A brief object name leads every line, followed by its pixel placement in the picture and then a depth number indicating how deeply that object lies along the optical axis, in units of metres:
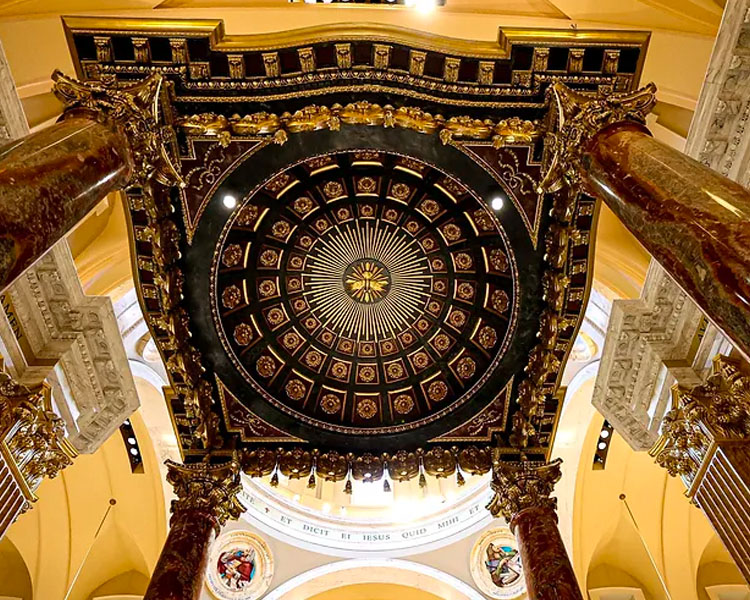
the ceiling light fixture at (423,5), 7.06
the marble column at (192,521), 5.42
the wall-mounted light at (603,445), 10.70
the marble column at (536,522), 5.54
